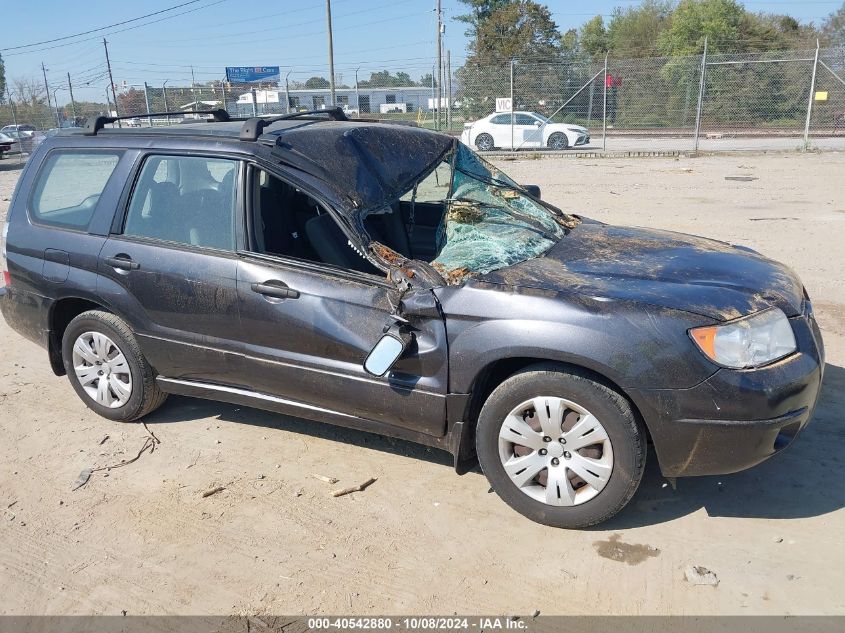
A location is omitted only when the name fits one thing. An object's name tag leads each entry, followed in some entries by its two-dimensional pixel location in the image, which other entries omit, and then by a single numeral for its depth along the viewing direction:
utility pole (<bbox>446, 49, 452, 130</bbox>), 23.59
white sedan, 23.36
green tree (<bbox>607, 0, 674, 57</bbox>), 49.31
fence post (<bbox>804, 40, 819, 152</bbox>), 19.23
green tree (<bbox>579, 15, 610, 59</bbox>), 50.88
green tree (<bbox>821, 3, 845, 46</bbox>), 42.81
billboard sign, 53.39
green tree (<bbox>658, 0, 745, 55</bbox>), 41.88
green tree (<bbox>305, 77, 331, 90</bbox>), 40.56
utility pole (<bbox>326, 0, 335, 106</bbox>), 27.06
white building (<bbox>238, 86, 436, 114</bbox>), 28.45
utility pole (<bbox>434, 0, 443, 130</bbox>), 24.14
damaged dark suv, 2.97
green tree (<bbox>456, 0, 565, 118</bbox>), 39.81
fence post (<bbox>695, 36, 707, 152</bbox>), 19.49
